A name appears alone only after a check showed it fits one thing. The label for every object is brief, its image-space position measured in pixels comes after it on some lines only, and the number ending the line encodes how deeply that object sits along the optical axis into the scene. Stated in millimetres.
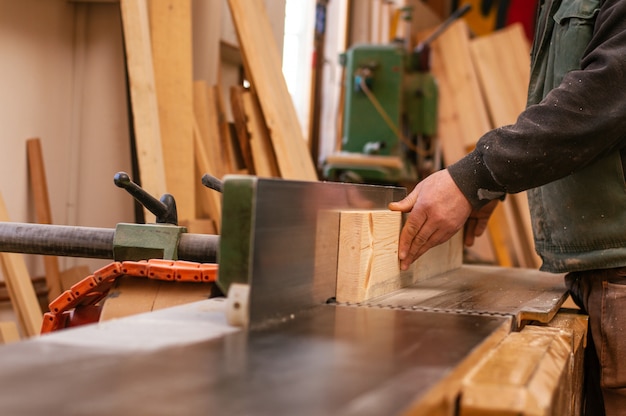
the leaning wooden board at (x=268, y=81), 2953
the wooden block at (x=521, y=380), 759
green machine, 4379
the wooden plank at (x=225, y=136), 3117
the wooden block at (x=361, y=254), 1304
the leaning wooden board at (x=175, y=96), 2654
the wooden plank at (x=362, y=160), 4320
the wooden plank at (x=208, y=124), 2941
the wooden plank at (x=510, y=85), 4430
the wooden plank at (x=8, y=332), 2348
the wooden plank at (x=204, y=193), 2764
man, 1413
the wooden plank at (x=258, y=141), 3010
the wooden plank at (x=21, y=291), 2361
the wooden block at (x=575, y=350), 1171
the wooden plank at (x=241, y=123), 3055
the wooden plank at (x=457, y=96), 4887
